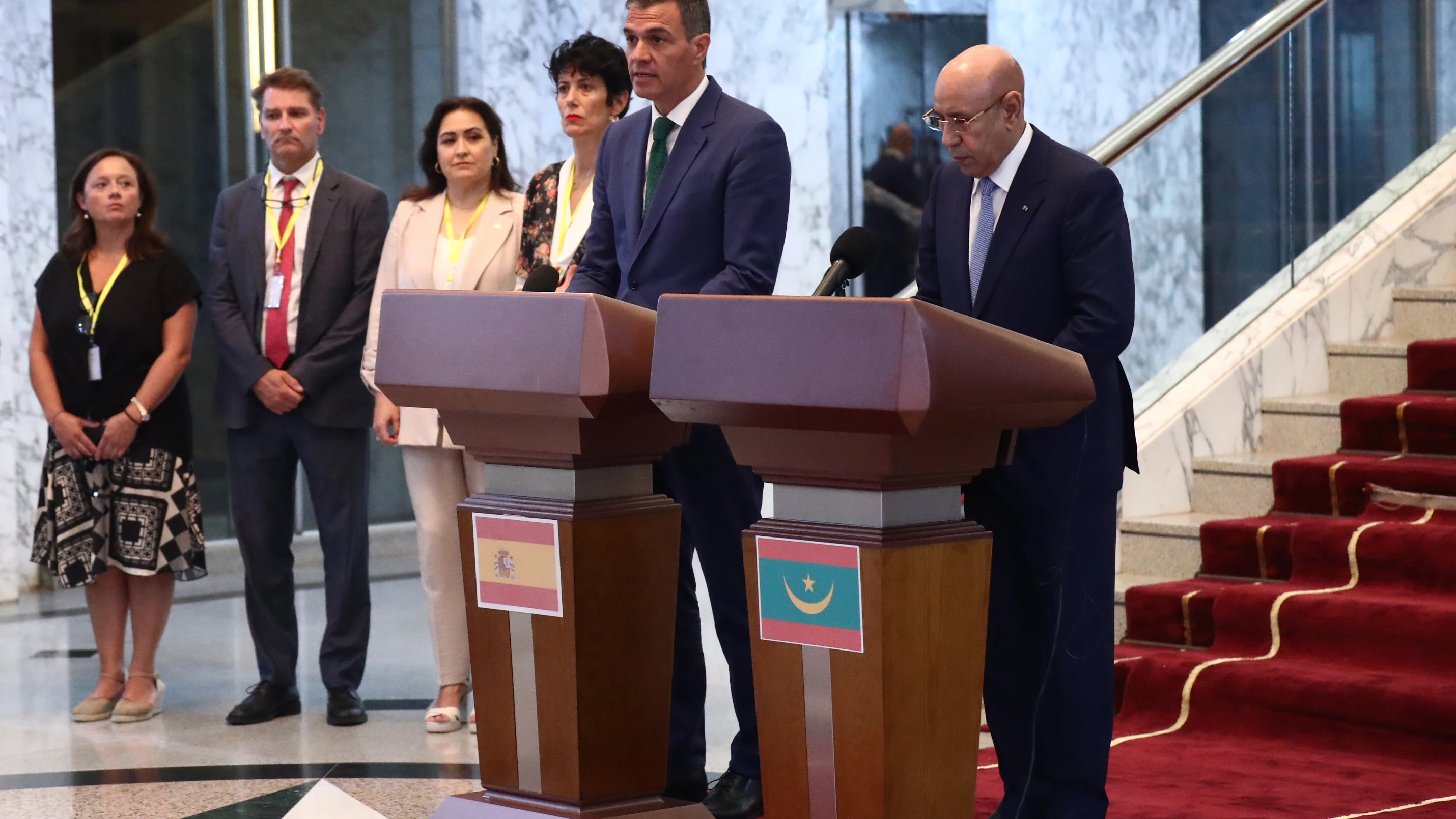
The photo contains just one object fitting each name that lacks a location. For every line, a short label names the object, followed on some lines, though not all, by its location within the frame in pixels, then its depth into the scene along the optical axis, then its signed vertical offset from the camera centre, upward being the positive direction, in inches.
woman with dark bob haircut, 336.2 +29.8
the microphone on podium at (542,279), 239.6 +9.5
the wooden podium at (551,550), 208.8 -8.4
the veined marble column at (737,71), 618.5 +61.8
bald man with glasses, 231.8 -3.7
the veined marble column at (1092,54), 635.5 +64.0
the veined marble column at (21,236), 556.1 +31.6
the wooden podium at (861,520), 176.6 -6.1
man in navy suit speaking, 254.1 +14.1
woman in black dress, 383.6 +0.8
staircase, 382.3 -5.9
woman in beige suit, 364.2 +16.3
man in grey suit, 380.2 +6.5
